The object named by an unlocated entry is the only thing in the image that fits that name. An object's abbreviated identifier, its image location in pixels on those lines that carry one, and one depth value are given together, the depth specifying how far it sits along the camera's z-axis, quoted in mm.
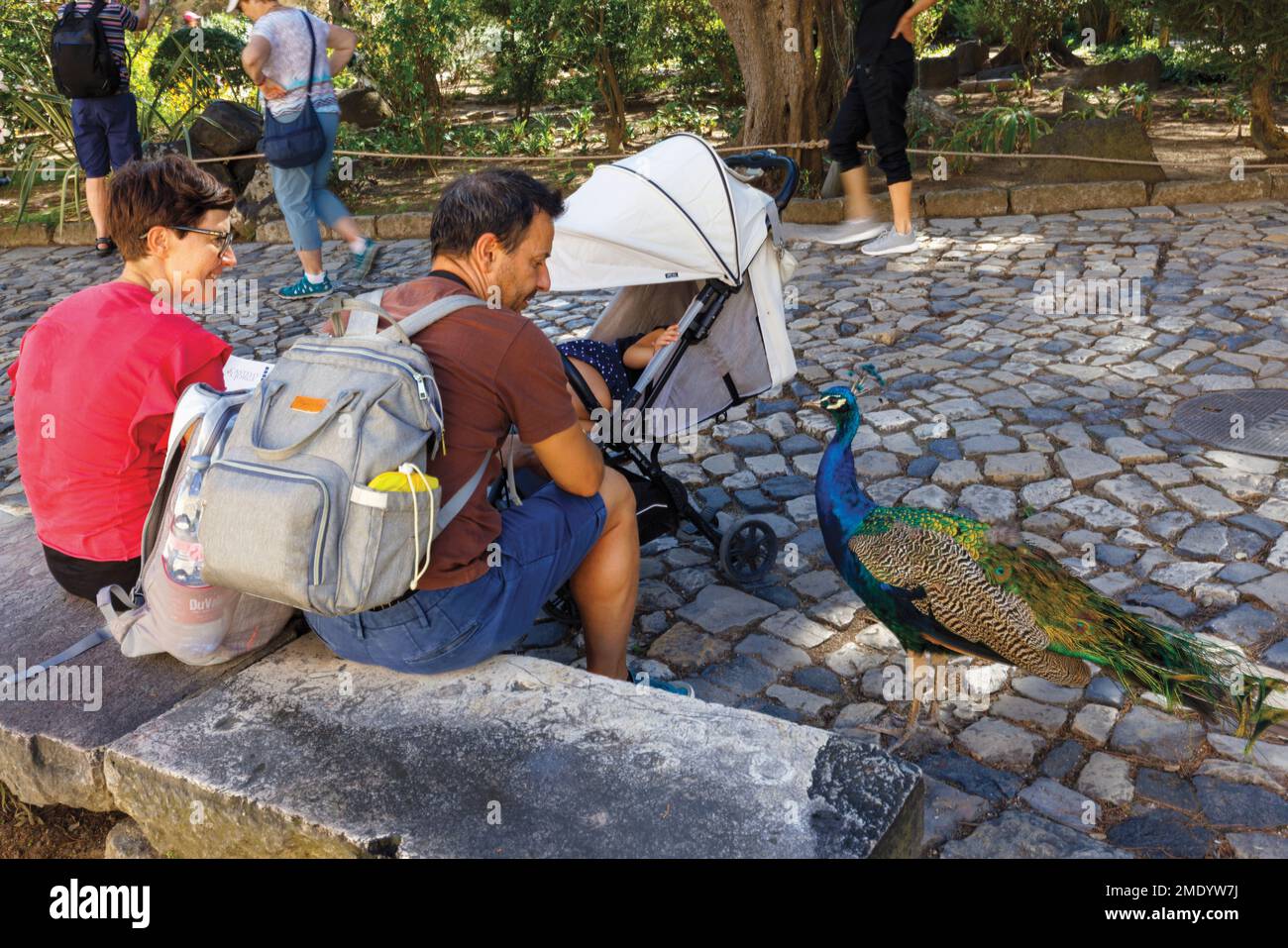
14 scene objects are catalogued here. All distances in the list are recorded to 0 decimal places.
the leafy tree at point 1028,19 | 13500
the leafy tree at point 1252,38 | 8828
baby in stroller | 4199
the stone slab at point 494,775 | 2578
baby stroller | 4199
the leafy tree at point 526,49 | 12000
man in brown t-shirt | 2941
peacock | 3338
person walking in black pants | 7691
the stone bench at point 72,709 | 3098
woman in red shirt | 3217
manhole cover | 5117
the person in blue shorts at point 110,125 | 8656
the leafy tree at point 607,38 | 11562
